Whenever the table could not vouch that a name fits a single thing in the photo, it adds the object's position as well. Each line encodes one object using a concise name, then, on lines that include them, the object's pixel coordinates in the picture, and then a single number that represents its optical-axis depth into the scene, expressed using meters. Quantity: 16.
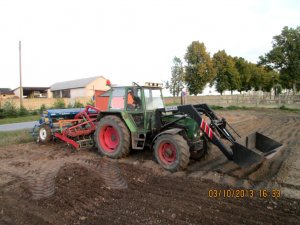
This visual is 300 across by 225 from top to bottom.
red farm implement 8.80
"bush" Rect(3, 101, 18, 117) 24.38
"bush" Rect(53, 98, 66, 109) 27.64
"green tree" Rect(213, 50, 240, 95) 40.56
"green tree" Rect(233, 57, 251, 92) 45.22
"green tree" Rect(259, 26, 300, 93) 30.02
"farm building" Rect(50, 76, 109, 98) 48.81
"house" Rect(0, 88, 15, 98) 52.58
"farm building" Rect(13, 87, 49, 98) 50.86
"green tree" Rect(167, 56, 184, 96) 36.73
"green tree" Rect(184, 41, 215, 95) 36.31
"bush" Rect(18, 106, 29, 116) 25.38
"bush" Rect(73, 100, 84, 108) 28.58
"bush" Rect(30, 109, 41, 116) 26.44
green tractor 6.06
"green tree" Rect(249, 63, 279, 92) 46.31
